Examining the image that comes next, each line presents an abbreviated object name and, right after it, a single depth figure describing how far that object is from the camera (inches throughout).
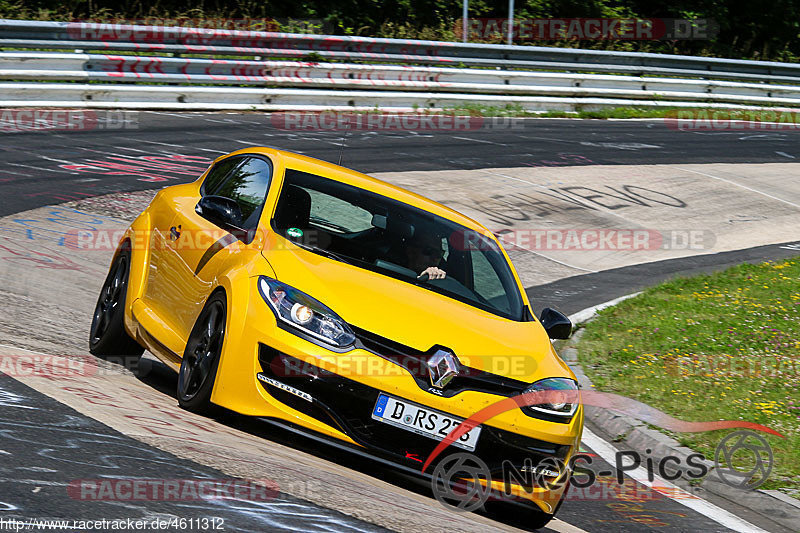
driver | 494.3
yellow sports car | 401.4
